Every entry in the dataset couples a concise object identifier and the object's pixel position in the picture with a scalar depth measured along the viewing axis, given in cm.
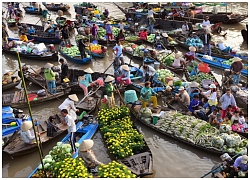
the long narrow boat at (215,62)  1367
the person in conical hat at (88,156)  768
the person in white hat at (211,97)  984
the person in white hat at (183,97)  1042
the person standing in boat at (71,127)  848
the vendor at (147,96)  1027
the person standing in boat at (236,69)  1142
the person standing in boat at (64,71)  1266
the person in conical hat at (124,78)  1216
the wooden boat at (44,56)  1581
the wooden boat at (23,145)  896
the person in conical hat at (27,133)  845
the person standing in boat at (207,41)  1462
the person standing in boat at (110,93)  1055
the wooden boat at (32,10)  2570
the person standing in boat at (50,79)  1182
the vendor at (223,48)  1464
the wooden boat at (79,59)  1552
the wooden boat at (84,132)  939
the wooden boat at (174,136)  857
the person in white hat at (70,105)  938
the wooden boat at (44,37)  1825
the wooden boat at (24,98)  1163
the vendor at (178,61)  1355
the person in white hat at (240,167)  716
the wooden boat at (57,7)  2686
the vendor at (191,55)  1349
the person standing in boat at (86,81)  1168
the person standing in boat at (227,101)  942
